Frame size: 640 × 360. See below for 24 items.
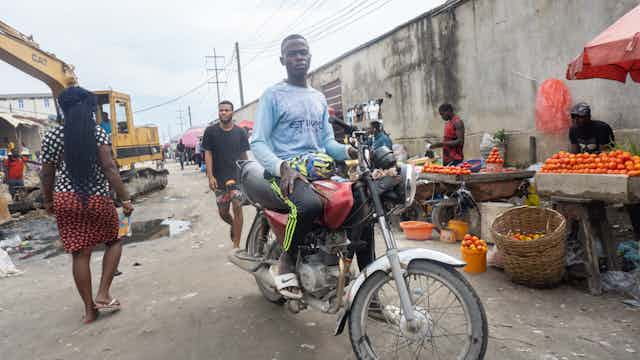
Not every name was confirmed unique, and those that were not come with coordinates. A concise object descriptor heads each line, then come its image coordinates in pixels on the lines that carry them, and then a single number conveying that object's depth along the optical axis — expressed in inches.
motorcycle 90.5
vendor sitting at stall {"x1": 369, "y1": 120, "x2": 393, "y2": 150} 280.8
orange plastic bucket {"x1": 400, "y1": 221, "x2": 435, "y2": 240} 249.0
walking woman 147.2
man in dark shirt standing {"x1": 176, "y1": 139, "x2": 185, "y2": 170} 1262.8
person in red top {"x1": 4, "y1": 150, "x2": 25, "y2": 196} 510.6
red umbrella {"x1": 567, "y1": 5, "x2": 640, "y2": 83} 153.5
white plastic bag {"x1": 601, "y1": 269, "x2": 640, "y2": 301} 146.2
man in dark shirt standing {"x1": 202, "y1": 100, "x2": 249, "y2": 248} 231.8
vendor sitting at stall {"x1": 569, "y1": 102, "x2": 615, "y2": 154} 217.9
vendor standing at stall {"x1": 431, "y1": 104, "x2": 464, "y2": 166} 280.5
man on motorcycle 112.5
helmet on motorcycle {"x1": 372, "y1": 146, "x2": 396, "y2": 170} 100.7
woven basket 151.3
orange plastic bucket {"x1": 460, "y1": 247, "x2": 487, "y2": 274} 178.4
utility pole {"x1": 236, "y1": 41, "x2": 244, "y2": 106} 1437.0
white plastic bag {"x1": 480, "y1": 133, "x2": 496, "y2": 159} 335.6
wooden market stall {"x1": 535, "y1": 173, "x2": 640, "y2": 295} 146.7
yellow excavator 394.0
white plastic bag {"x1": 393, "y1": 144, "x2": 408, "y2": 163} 402.2
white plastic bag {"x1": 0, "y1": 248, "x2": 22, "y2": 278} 224.9
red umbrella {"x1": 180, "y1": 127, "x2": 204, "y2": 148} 1108.5
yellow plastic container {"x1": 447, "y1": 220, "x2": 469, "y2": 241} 238.8
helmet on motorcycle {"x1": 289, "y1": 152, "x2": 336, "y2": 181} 114.6
